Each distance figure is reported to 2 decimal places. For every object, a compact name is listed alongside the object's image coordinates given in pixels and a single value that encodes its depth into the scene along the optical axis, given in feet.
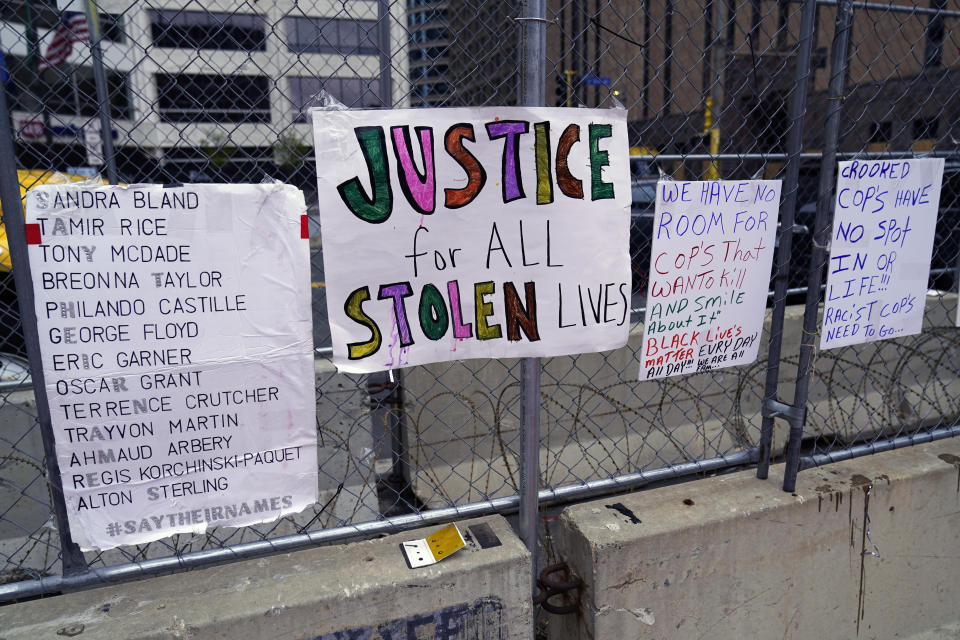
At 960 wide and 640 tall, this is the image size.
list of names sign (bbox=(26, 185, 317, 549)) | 5.58
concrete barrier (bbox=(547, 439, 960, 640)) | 7.30
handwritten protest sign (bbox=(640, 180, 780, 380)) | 7.29
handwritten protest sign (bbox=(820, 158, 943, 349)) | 7.75
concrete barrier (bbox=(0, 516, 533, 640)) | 6.00
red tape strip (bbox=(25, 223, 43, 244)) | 5.41
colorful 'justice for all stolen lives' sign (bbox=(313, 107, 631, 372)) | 5.99
